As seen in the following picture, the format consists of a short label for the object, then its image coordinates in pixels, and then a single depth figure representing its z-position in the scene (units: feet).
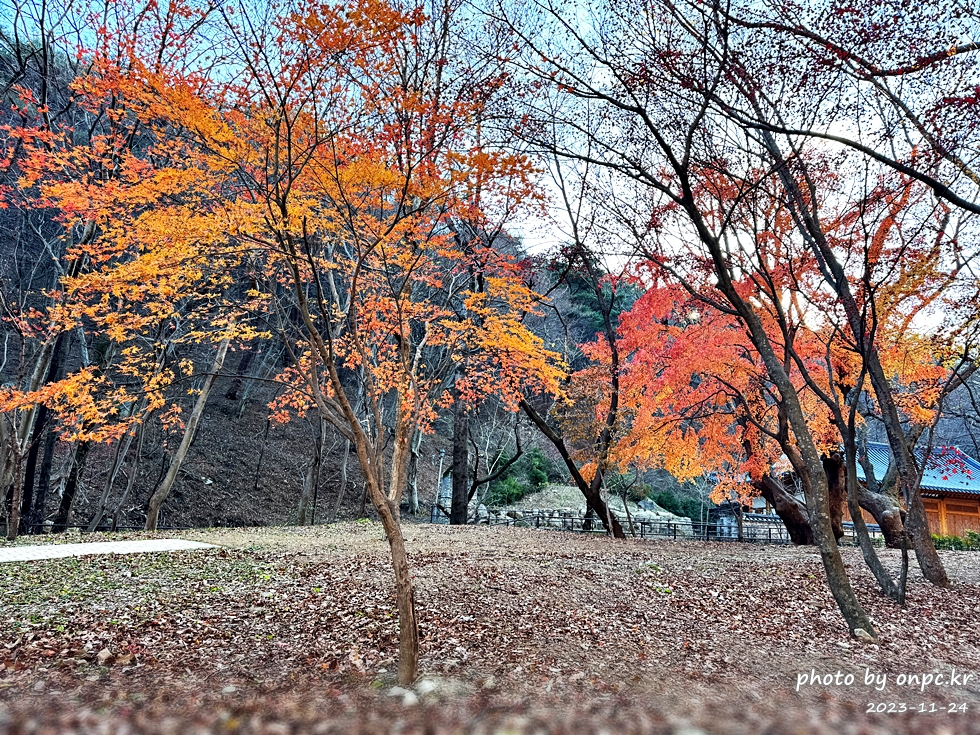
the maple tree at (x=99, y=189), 25.44
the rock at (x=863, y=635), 15.26
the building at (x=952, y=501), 66.74
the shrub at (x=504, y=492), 84.28
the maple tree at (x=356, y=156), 14.46
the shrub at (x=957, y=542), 58.39
